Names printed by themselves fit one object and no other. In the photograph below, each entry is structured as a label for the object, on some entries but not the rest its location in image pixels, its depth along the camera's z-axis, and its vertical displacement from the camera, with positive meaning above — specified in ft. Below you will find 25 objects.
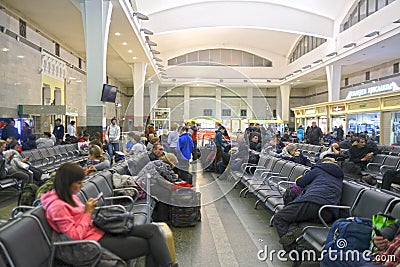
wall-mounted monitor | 41.81 +2.92
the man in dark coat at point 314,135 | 61.67 -1.83
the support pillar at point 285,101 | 127.95 +6.81
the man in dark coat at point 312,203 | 14.88 -2.94
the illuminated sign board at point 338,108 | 77.51 +2.93
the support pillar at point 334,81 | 87.54 +9.13
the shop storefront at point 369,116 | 58.59 +1.29
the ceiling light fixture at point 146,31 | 61.31 +13.63
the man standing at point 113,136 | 45.67 -1.67
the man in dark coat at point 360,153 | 32.17 -2.35
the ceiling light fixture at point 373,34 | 59.57 +13.24
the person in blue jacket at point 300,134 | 88.53 -2.44
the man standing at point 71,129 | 58.34 -1.16
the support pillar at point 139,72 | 86.50 +10.77
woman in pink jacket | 9.87 -2.61
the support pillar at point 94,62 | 41.34 +6.12
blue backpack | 10.86 -3.04
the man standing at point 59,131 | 49.76 -1.31
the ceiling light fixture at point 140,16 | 54.24 +14.10
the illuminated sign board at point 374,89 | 73.77 +6.87
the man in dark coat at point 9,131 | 40.29 -1.04
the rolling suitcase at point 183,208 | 20.11 -4.29
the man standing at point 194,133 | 36.48 -1.17
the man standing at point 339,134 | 67.15 -1.80
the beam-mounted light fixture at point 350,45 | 69.21 +13.37
